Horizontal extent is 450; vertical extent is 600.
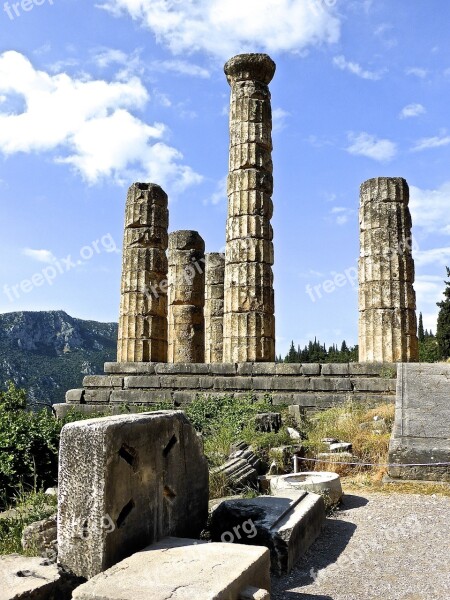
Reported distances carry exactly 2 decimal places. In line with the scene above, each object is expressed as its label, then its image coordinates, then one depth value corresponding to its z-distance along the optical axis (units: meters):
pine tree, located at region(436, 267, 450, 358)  33.38
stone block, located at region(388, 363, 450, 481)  6.96
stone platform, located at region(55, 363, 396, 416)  12.45
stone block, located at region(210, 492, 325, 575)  4.61
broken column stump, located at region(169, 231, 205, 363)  19.02
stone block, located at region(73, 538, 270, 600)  3.26
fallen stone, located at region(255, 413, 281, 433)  9.62
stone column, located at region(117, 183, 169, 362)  16.36
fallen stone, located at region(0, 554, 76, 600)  3.68
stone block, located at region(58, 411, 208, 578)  3.97
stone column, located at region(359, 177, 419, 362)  13.52
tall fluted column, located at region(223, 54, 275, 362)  14.78
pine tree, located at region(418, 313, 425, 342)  53.72
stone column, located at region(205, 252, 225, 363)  21.83
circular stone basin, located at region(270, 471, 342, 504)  6.16
